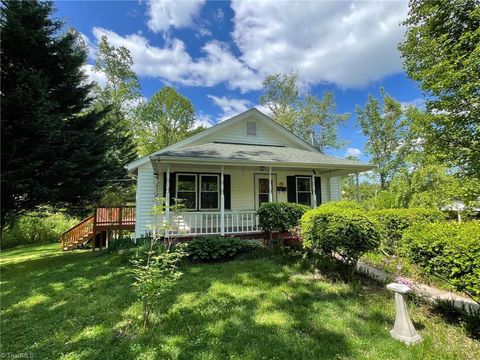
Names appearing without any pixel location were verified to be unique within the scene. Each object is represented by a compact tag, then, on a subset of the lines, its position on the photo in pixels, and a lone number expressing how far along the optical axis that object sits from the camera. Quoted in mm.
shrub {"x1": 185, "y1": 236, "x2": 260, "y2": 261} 7488
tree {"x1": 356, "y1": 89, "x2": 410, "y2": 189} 21762
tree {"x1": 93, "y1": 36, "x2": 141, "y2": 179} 20000
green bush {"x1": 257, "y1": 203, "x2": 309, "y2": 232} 8359
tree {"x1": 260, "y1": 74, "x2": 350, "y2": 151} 27125
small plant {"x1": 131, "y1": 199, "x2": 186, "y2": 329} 3715
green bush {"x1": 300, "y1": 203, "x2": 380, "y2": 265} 5273
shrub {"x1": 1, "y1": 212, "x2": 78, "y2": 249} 17064
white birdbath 3387
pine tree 7969
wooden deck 11641
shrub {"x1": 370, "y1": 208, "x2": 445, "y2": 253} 8180
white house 9391
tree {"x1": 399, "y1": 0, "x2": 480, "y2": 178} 7492
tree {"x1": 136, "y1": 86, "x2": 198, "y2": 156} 25531
